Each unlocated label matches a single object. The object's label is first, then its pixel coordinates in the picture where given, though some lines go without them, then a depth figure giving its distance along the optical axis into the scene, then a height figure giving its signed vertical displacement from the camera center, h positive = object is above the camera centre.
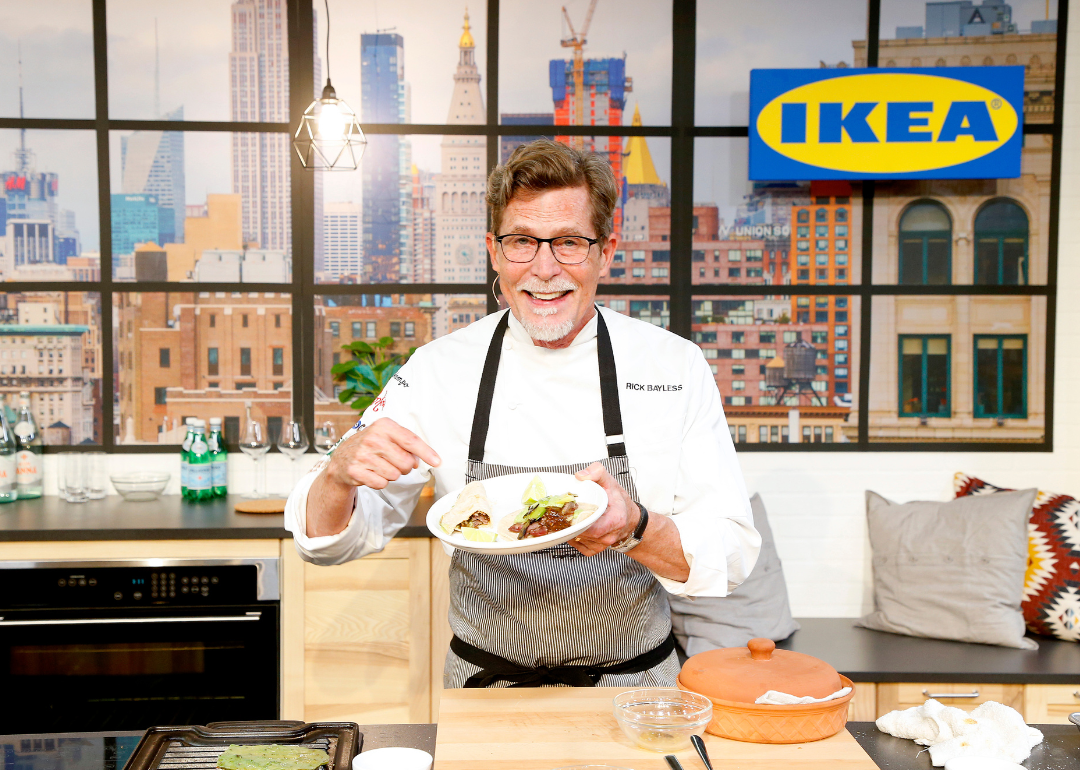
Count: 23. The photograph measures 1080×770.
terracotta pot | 1.25 -0.51
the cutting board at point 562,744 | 1.20 -0.57
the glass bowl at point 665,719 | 1.22 -0.53
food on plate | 1.16 -0.56
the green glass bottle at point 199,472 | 3.15 -0.49
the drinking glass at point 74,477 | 3.10 -0.50
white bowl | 1.15 -0.55
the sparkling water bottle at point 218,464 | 3.20 -0.47
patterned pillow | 2.90 -0.78
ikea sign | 3.19 +0.74
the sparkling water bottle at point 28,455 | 3.18 -0.44
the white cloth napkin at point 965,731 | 1.26 -0.57
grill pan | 1.19 -0.57
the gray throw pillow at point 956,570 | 2.86 -0.78
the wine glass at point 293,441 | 3.16 -0.39
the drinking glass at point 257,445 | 3.14 -0.39
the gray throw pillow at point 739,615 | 2.78 -0.89
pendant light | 2.83 +0.66
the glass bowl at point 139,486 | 3.13 -0.54
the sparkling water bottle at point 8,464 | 3.11 -0.46
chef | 1.59 -0.23
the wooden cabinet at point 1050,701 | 2.64 -1.08
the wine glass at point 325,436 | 3.17 -0.37
